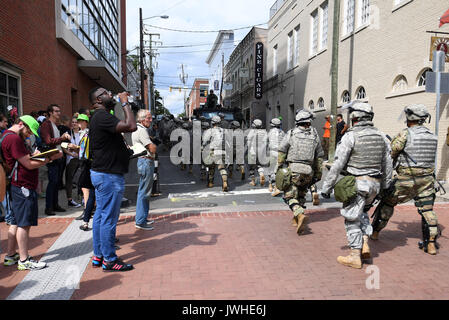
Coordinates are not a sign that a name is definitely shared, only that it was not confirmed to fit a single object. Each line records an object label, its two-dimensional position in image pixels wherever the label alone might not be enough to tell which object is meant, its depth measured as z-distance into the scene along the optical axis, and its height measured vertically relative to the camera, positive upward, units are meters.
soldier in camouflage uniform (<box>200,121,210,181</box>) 10.77 -1.29
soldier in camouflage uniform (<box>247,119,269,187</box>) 9.49 -0.44
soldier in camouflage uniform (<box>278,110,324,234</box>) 5.29 -0.37
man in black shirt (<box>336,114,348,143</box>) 12.95 +0.19
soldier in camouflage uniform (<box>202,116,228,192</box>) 8.96 -0.47
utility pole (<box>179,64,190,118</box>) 85.68 +14.04
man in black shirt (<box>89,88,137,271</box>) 3.60 -0.36
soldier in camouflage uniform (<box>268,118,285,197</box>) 8.72 -0.27
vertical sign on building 27.95 +4.85
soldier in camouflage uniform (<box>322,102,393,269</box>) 3.89 -0.37
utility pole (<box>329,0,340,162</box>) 12.16 +1.93
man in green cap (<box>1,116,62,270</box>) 3.73 -0.58
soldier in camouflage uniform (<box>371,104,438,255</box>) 4.24 -0.45
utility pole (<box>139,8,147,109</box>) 24.72 +4.69
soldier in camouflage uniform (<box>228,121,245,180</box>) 10.66 -0.38
